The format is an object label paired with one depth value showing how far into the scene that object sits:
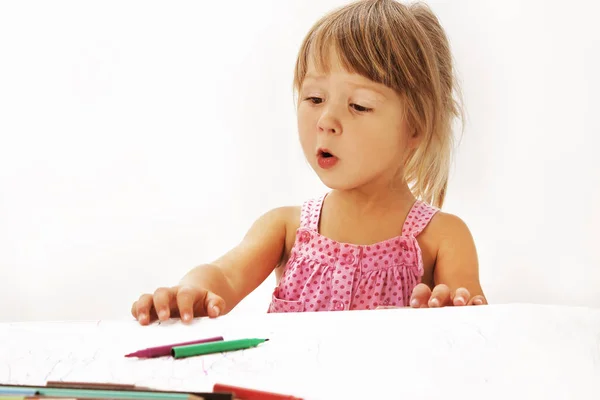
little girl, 0.90
